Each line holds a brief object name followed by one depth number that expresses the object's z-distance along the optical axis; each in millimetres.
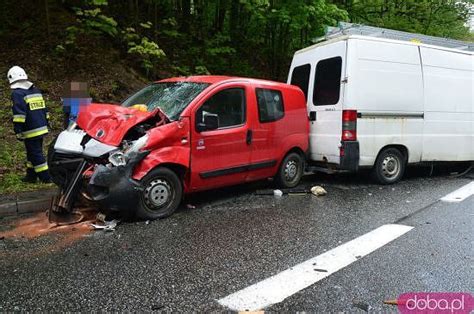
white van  6648
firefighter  6031
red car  4785
